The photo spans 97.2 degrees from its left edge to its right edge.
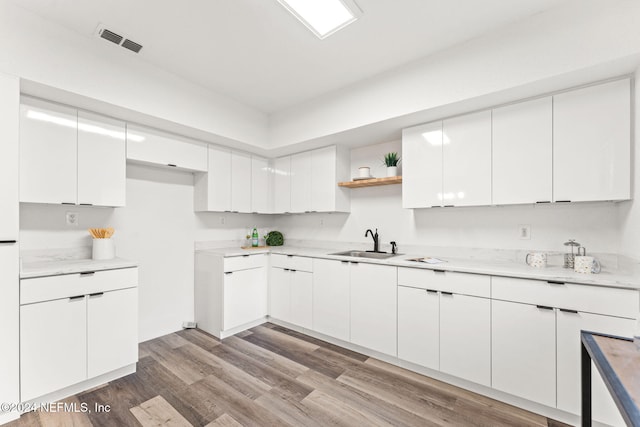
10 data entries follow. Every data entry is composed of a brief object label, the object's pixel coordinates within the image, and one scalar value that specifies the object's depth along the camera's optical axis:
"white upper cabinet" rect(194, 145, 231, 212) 3.42
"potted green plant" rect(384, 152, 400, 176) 3.12
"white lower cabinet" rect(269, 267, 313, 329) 3.23
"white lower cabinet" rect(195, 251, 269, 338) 3.15
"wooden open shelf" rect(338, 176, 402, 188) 3.03
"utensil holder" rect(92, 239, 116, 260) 2.54
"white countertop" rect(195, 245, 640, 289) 1.75
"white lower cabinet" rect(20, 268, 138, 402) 1.94
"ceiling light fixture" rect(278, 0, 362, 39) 1.89
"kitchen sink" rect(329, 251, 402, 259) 3.19
